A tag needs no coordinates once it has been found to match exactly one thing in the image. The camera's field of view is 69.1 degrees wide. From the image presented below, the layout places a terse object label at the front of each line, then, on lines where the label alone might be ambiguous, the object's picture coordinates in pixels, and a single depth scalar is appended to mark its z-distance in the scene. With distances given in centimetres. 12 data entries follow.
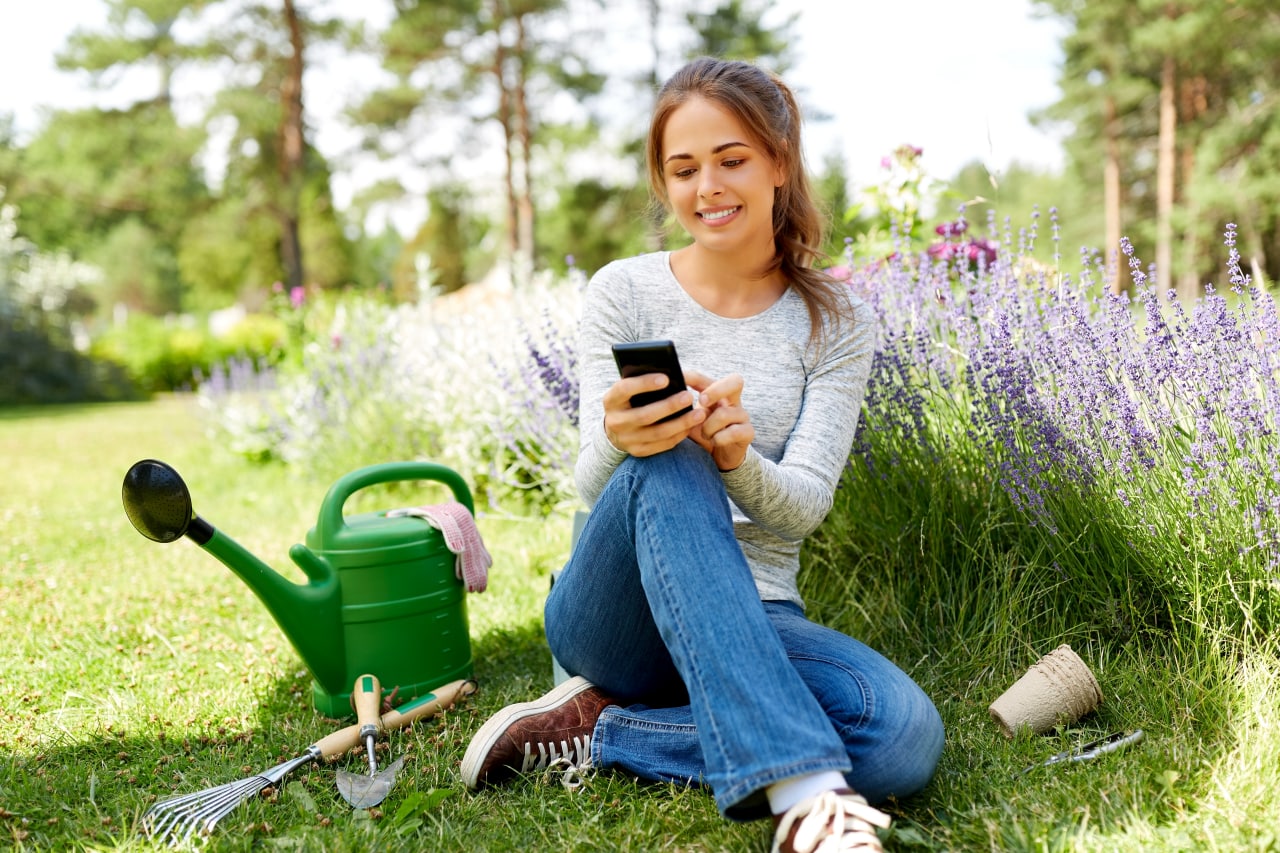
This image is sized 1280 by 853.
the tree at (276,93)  1310
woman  133
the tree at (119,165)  1379
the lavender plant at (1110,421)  171
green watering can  193
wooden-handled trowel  164
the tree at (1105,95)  1695
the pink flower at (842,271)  267
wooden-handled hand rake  151
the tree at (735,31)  1557
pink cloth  207
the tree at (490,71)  1456
